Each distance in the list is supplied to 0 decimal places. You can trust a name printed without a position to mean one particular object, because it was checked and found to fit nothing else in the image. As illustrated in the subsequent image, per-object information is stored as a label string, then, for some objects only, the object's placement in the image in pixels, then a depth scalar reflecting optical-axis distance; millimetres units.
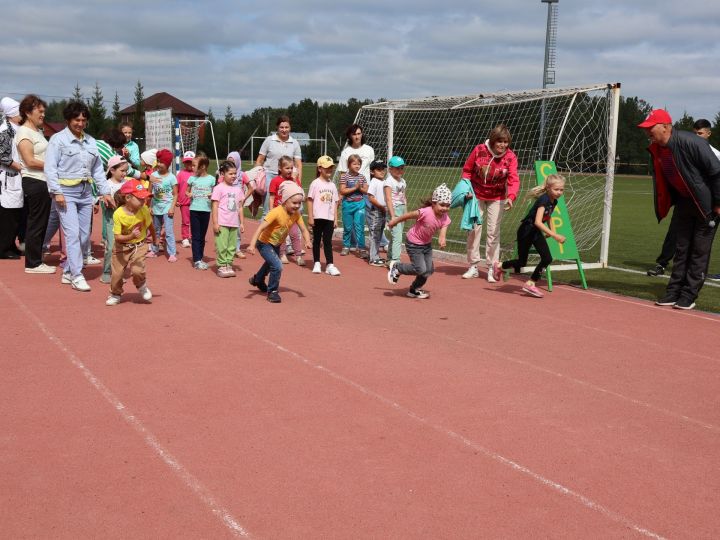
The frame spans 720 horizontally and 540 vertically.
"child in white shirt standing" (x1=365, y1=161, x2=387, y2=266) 12000
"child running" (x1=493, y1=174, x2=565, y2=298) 9812
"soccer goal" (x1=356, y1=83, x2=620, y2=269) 12680
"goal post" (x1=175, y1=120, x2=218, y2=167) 30814
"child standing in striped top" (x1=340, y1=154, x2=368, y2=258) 12653
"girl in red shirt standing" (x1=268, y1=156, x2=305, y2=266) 10523
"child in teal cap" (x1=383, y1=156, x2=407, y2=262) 11367
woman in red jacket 10586
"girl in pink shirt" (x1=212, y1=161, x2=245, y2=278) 10625
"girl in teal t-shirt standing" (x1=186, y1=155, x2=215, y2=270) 11281
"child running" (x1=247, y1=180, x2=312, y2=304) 9047
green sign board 10758
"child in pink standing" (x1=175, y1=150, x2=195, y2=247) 13328
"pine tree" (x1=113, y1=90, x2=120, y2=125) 74188
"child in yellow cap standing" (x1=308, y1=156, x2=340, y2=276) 11156
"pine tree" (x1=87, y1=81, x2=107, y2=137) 63900
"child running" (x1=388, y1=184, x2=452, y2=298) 9289
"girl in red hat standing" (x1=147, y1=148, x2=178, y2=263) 11914
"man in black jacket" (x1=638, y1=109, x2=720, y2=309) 8930
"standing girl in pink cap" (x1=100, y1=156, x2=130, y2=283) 9773
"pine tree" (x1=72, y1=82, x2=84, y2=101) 67575
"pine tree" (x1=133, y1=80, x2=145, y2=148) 67356
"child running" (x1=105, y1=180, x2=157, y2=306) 8484
